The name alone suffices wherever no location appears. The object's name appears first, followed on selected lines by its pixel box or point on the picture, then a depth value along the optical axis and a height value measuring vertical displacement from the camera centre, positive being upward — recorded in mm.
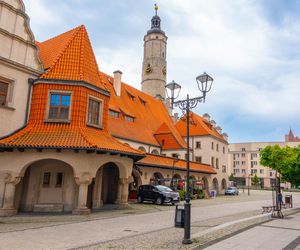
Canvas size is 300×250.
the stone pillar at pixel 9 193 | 15500 -931
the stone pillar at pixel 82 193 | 16250 -798
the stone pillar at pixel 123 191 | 19922 -733
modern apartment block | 103250 +8323
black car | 25469 -1104
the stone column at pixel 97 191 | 19891 -801
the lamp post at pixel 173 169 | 31703 +1322
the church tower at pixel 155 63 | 58562 +23506
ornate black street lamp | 9906 +3151
